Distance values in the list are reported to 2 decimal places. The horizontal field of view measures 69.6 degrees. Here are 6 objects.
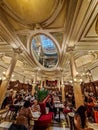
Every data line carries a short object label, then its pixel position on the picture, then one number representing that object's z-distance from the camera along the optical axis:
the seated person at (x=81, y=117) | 1.81
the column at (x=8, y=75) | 4.49
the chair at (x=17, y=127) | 1.45
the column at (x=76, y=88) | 4.12
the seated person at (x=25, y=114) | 1.81
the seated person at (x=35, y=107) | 2.93
